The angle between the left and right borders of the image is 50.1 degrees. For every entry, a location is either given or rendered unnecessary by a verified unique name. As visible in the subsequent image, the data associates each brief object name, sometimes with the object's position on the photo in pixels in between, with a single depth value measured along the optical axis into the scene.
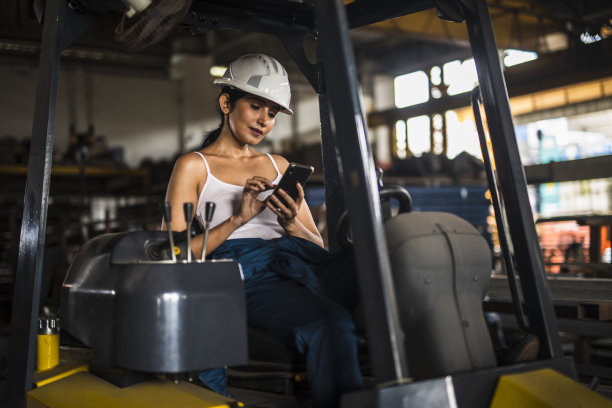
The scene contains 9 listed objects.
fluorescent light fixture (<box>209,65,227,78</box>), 13.72
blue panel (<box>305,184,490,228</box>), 7.28
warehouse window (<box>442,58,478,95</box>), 15.06
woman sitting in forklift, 1.83
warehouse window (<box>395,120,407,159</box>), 16.62
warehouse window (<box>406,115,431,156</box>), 16.64
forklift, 1.59
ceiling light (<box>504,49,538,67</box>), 13.30
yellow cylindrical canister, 2.33
